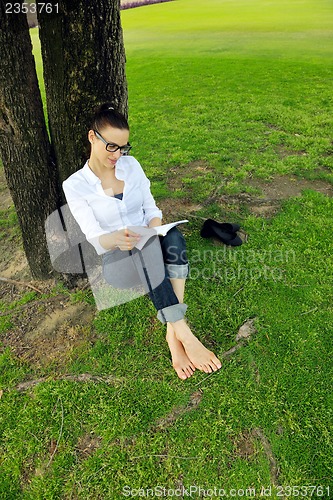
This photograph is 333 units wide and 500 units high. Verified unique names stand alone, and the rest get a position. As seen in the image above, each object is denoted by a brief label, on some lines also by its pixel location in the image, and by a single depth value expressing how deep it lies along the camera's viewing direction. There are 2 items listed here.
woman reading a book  2.56
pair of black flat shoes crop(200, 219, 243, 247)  3.66
